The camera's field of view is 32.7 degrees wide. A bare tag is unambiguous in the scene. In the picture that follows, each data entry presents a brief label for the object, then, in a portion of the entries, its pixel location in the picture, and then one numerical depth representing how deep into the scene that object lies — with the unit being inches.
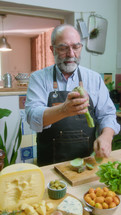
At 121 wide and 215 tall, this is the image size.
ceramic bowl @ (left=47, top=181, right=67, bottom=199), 39.2
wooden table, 42.1
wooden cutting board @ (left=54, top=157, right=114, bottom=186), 45.8
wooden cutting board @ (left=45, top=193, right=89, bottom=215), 37.3
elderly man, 59.2
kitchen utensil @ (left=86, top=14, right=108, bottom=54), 124.1
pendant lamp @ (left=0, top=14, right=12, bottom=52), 150.5
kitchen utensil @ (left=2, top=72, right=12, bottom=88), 113.5
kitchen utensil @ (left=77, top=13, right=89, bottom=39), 119.2
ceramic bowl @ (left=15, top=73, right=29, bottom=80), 116.3
